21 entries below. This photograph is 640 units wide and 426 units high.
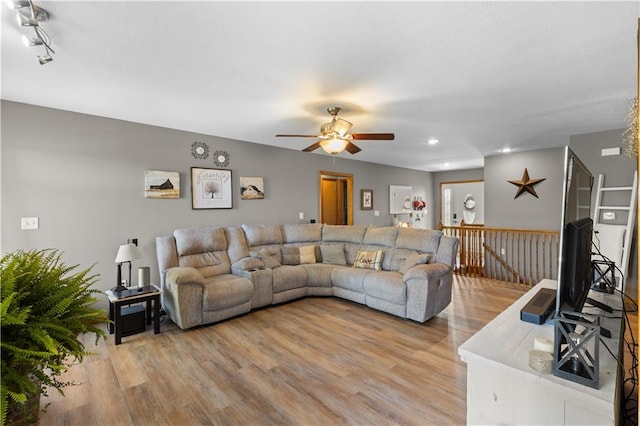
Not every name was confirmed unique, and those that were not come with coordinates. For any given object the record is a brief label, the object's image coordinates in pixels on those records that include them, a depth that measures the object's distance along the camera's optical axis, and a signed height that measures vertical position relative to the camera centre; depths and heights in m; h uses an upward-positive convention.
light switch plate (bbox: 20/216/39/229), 2.96 -0.12
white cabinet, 0.94 -0.65
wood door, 6.90 +0.15
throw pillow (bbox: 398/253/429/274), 3.63 -0.69
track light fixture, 1.48 +1.07
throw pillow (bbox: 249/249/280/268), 4.08 -0.71
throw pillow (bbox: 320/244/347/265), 4.57 -0.75
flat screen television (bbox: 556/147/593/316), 1.16 -0.18
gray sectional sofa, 3.21 -0.81
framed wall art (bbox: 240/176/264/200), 4.69 +0.35
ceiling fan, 3.11 +0.79
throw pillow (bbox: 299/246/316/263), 4.57 -0.74
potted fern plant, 0.87 -0.39
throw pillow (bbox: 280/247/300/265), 4.49 -0.75
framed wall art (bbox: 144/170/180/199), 3.72 +0.35
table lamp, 3.08 -0.50
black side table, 2.86 -0.95
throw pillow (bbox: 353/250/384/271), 4.11 -0.76
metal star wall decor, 5.59 +0.44
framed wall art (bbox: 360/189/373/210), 6.86 +0.21
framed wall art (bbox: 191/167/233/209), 4.15 +0.31
